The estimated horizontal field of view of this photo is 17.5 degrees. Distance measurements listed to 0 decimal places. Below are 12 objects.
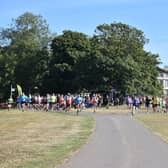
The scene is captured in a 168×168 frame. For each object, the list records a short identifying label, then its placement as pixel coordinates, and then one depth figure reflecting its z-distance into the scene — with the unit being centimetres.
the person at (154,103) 5372
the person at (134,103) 4789
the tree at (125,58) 7744
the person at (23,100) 4928
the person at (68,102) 4978
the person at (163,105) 5531
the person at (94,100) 5509
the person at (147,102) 5606
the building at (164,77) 15938
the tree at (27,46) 9656
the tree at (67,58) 8698
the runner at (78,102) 4686
